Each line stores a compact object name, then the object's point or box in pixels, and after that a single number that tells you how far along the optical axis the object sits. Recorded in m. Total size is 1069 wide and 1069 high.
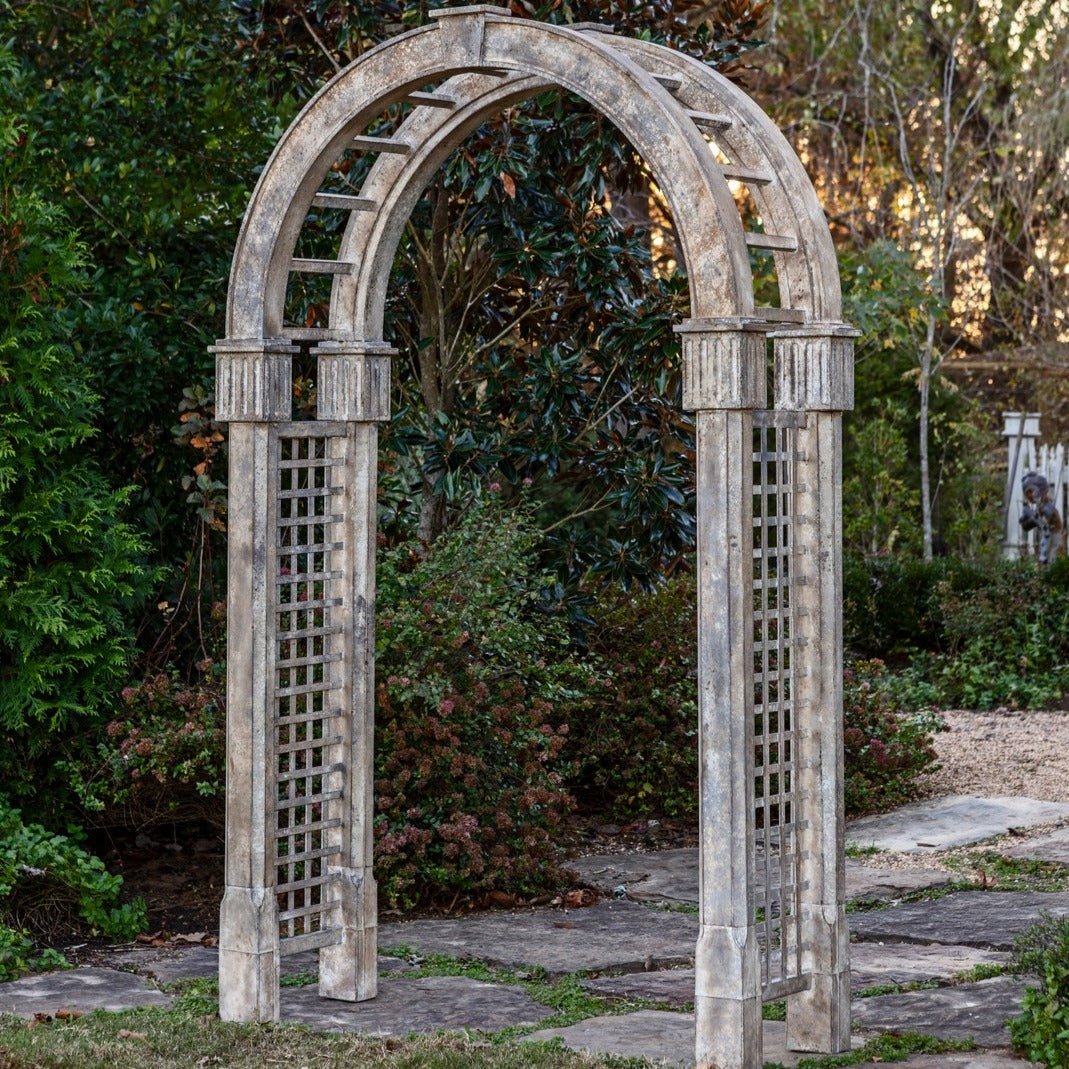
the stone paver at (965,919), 12.37
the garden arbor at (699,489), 9.05
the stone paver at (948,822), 15.77
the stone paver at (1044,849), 15.09
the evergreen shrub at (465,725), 13.66
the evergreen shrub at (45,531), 13.62
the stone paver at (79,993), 10.75
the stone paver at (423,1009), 10.41
